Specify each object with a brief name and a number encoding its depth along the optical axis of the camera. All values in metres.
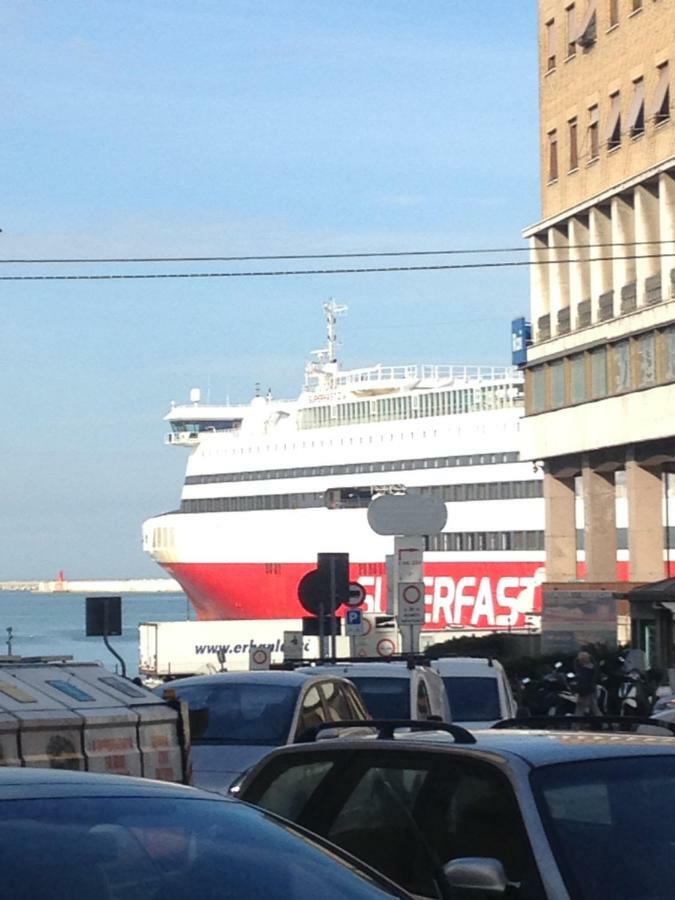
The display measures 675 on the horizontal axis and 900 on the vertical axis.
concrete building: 46.61
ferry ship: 96.69
